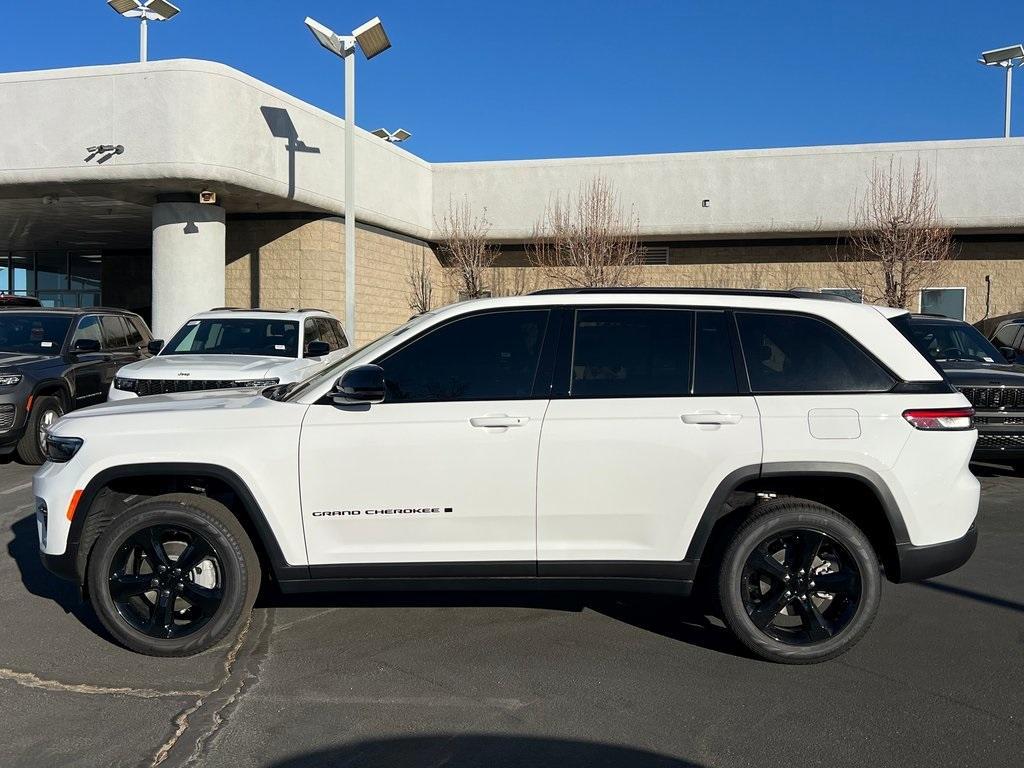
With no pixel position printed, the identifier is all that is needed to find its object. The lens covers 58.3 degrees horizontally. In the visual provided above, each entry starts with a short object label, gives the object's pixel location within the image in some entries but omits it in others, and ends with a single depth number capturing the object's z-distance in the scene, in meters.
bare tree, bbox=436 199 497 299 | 23.09
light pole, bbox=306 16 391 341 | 15.11
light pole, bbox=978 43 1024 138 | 22.61
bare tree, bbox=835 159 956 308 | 20.16
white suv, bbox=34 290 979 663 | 4.47
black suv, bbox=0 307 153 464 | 10.16
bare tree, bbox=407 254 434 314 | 23.20
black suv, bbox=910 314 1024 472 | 9.34
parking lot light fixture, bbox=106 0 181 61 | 22.39
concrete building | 16.47
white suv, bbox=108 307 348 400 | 9.10
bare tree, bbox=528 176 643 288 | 21.39
